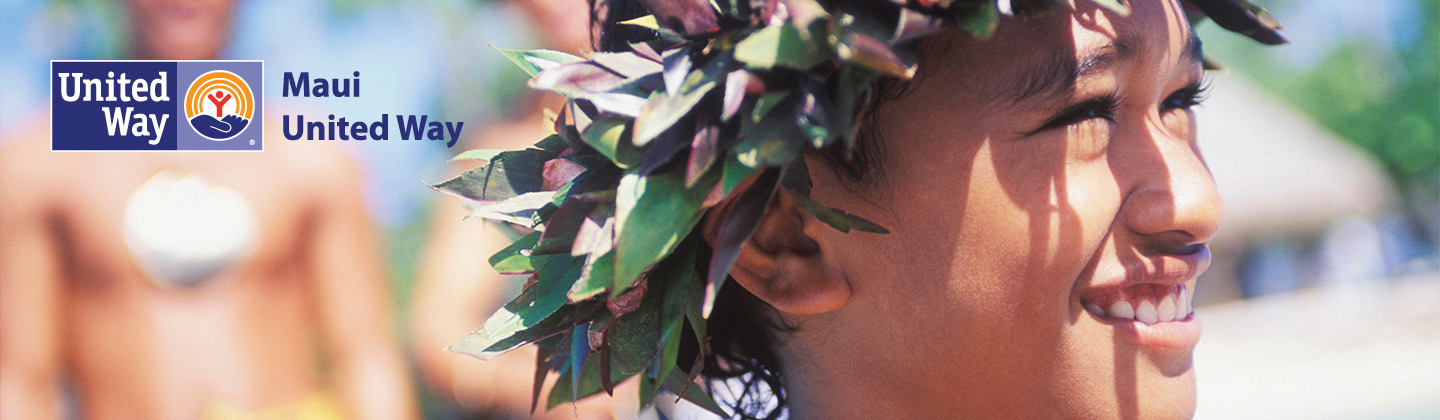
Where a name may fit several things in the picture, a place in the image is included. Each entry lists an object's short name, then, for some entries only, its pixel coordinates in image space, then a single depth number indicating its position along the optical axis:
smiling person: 1.05
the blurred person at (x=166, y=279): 2.64
